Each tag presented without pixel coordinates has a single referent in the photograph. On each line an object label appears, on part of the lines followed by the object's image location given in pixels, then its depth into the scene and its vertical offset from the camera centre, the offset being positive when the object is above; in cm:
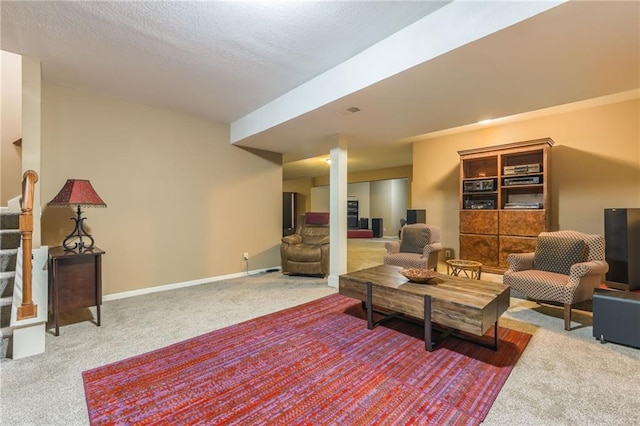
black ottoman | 214 -79
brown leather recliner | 454 -61
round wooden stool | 340 -61
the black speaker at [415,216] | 553 +0
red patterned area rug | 150 -104
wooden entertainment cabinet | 425 +28
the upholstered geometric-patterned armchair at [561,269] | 252 -54
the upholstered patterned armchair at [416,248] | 402 -49
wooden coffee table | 196 -65
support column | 409 +3
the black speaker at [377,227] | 1190 -46
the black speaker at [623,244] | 355 -35
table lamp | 268 +18
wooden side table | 248 -58
